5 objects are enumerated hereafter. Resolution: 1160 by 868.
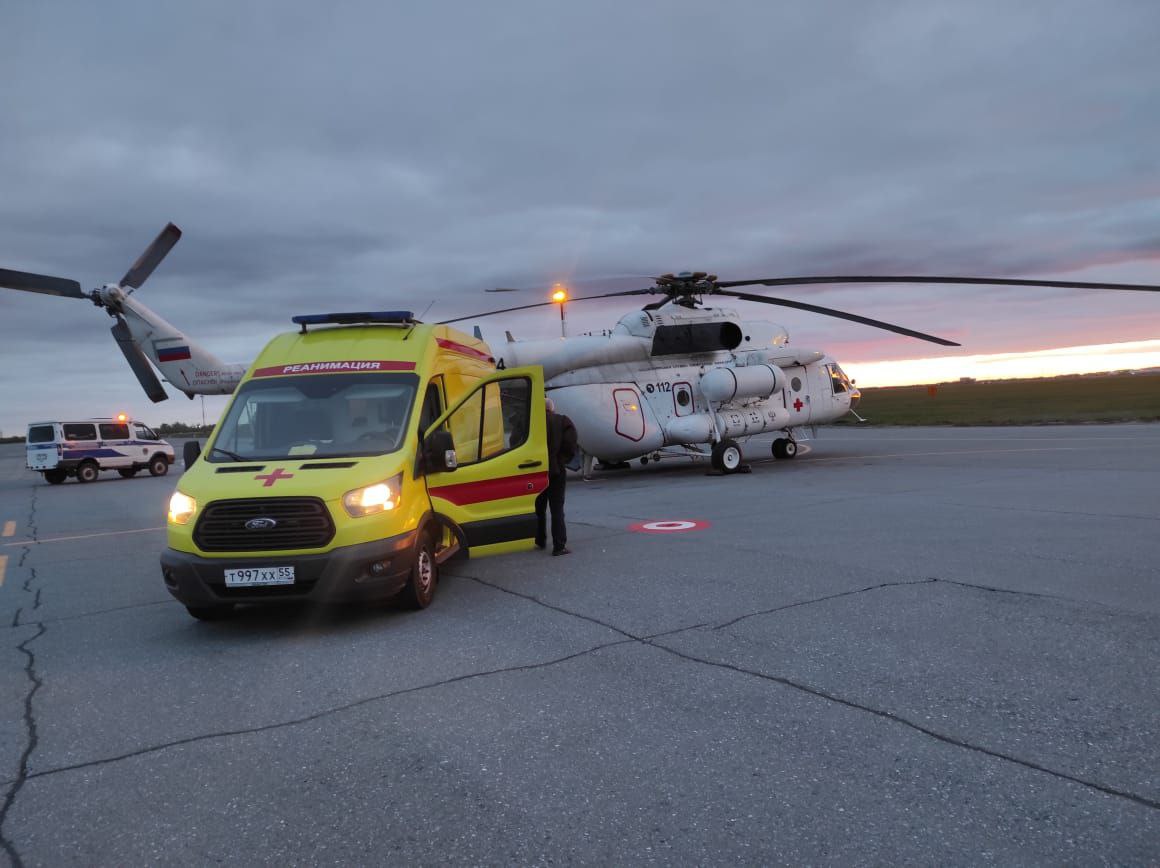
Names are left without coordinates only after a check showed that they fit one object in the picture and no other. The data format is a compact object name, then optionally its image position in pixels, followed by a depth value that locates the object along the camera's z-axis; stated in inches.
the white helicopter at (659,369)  660.7
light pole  572.7
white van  1004.6
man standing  338.6
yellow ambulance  230.2
